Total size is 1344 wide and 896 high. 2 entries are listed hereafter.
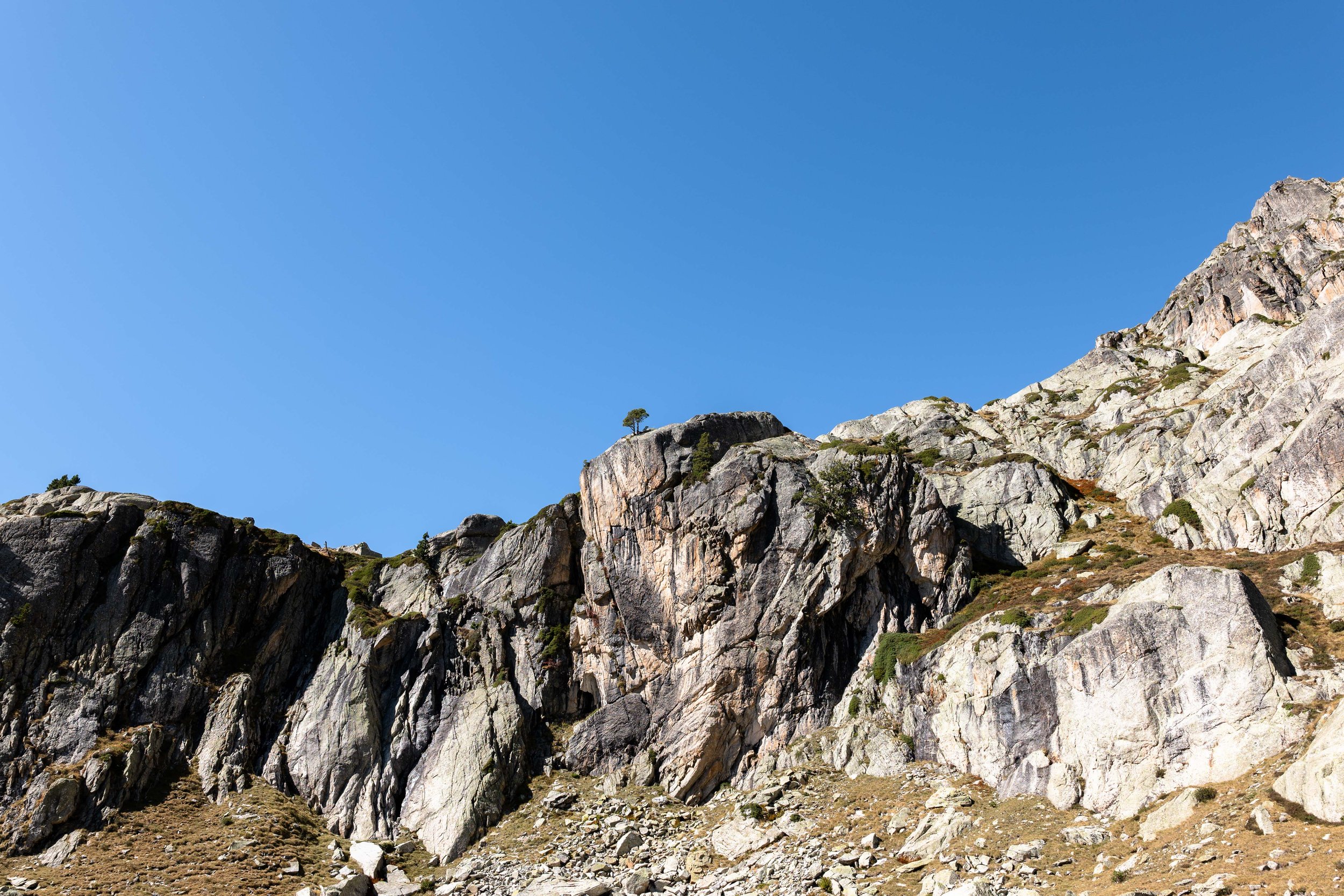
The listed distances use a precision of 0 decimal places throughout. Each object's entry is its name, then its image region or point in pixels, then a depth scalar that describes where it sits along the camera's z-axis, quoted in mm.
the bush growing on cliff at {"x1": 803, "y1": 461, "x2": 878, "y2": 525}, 60312
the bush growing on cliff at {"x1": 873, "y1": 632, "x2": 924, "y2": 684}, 52844
